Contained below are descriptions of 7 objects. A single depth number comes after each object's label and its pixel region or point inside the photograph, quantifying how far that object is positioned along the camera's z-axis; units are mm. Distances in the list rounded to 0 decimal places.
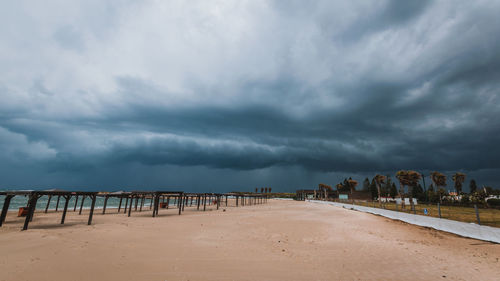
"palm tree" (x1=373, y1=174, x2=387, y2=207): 53781
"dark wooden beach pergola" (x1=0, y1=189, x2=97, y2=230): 16469
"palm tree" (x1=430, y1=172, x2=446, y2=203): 60794
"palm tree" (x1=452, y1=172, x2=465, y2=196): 64712
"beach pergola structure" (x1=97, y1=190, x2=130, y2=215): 29992
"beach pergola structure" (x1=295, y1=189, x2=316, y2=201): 80625
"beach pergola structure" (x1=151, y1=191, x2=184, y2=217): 26883
